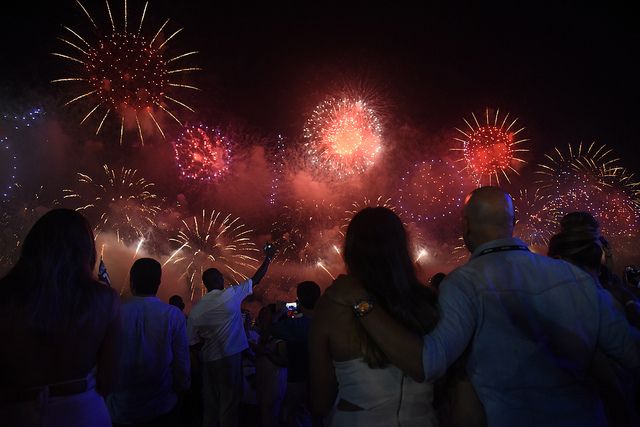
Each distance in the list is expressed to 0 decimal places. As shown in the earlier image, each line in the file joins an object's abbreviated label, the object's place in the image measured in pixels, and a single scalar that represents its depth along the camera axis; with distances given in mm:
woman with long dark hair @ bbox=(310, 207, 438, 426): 2387
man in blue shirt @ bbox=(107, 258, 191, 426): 4043
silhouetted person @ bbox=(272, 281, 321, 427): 5445
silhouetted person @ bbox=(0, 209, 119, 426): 2490
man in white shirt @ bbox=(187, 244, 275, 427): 6484
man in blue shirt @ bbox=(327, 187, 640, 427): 2258
